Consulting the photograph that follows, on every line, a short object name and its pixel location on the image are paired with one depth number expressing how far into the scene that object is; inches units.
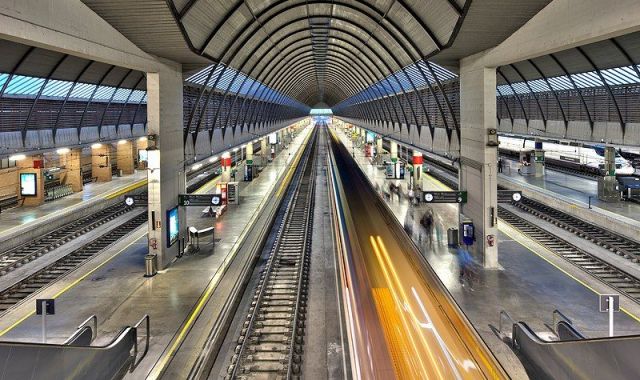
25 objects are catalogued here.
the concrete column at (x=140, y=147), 1896.2
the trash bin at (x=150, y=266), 713.0
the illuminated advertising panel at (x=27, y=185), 1131.3
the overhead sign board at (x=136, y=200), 789.9
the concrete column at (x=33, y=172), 1169.4
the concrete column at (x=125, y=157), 1793.8
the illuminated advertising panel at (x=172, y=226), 773.3
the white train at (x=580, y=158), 1461.6
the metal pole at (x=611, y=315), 412.4
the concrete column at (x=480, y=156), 743.7
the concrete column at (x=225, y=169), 1368.1
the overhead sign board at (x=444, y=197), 825.5
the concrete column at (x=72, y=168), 1374.3
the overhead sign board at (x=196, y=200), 835.3
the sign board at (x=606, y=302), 416.8
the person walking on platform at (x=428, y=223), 994.0
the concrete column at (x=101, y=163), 1608.0
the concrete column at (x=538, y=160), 1532.7
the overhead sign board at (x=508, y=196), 768.3
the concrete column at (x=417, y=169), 1374.3
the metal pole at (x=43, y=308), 418.9
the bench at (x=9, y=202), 1141.7
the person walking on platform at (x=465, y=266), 681.0
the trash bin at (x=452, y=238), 872.0
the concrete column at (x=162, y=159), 746.2
